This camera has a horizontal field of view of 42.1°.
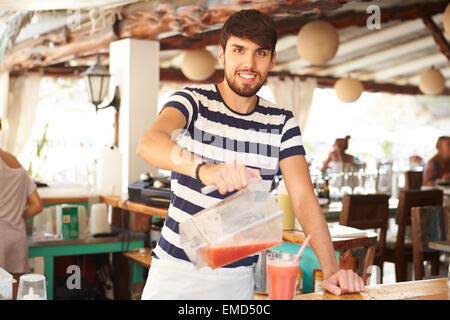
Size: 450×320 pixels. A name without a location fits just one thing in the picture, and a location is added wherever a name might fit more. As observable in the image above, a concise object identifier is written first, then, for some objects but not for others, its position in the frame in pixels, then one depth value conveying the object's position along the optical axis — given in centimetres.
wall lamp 496
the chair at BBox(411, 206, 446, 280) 343
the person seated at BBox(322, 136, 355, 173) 716
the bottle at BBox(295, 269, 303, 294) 281
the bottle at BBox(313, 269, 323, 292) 264
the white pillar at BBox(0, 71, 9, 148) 753
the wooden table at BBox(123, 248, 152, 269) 384
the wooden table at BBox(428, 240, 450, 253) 313
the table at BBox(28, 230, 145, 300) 384
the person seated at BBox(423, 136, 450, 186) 673
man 162
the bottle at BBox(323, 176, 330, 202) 462
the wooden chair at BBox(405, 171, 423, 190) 571
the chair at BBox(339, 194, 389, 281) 384
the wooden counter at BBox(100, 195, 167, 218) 379
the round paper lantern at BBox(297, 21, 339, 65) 463
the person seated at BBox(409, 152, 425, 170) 861
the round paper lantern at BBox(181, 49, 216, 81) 582
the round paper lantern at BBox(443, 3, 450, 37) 366
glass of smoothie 132
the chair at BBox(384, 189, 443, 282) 434
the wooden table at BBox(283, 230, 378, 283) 273
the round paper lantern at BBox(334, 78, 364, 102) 659
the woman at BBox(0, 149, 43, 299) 360
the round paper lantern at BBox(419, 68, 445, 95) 629
